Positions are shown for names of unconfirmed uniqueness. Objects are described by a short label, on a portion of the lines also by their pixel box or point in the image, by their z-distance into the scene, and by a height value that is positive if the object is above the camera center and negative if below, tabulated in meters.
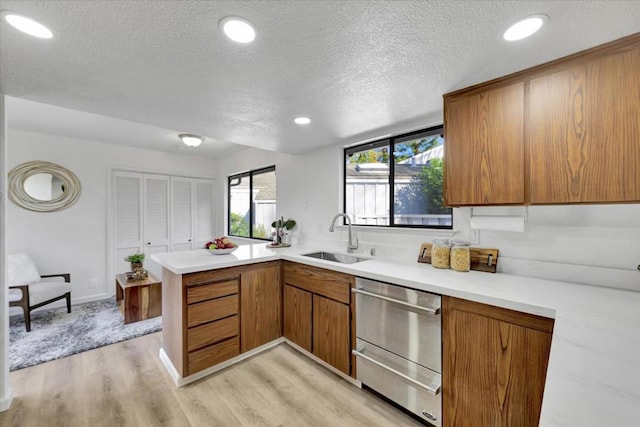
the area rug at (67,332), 2.44 -1.31
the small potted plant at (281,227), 3.45 -0.19
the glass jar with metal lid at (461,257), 1.83 -0.32
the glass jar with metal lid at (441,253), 1.94 -0.31
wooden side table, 3.09 -1.05
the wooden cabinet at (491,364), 1.21 -0.78
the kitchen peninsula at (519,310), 0.59 -0.43
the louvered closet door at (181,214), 4.85 -0.01
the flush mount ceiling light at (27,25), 1.05 +0.81
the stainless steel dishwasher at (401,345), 1.56 -0.89
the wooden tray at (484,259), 1.83 -0.34
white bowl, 2.42 -0.36
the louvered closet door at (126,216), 4.24 -0.04
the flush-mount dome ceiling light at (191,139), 3.58 +1.04
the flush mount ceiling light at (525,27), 1.06 +0.80
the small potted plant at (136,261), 3.47 -0.65
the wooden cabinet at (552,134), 1.20 +0.43
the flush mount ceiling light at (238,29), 1.07 +0.80
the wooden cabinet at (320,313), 2.04 -0.87
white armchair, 2.84 -0.87
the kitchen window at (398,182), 2.33 +0.32
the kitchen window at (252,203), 4.40 +0.19
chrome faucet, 2.70 -0.31
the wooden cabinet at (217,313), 2.03 -0.87
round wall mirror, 3.47 +0.39
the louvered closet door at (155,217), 4.53 -0.06
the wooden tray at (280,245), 3.24 -0.41
